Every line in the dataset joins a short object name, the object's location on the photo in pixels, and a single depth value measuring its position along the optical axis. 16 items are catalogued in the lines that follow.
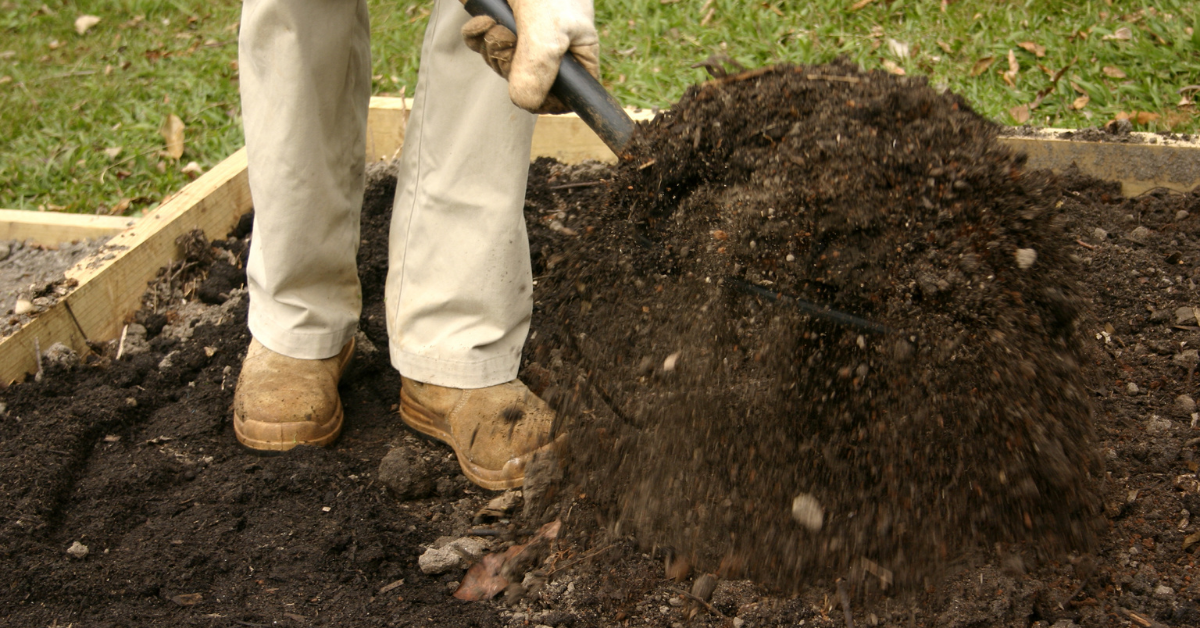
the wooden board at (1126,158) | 2.88
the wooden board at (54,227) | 3.09
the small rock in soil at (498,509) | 2.19
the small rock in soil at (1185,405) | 2.13
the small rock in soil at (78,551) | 2.00
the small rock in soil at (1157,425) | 2.09
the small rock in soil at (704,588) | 1.82
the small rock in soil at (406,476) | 2.24
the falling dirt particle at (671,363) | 1.88
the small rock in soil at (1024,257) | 1.63
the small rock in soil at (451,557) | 1.99
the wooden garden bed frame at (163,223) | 2.65
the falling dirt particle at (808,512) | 1.76
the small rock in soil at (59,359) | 2.56
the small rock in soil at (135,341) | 2.74
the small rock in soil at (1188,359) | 2.24
